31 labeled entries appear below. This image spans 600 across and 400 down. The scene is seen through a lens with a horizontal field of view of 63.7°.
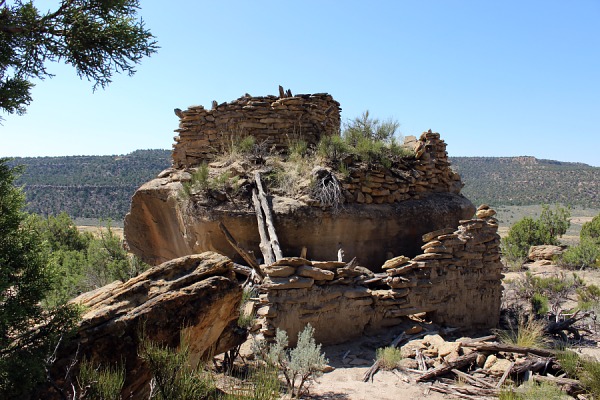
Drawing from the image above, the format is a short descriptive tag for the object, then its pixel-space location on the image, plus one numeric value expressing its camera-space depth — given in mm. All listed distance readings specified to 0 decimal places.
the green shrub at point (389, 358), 6133
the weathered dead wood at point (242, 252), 7941
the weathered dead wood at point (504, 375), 5544
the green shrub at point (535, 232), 19094
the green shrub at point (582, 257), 15333
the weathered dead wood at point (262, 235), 7605
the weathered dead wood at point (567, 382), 5446
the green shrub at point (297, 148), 9000
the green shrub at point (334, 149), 8891
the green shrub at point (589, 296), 10544
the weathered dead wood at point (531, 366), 5832
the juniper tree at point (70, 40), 4496
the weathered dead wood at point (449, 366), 5902
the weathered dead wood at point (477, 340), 6609
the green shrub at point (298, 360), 5172
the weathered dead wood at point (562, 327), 8508
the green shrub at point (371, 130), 9891
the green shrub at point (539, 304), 9352
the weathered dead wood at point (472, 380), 5569
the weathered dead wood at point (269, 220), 7562
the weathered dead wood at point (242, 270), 8336
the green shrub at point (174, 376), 3832
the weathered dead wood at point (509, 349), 6219
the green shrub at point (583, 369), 5266
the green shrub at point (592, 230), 17923
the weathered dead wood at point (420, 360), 6171
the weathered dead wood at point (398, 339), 6773
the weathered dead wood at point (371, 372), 5895
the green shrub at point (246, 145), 9156
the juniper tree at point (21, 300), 3697
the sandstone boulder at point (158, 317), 4355
